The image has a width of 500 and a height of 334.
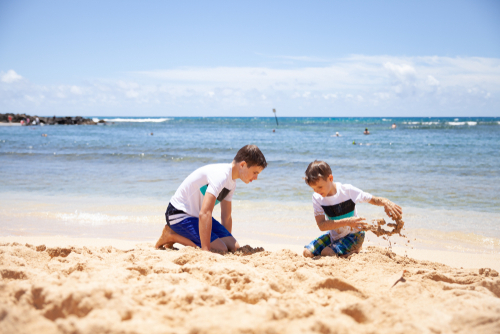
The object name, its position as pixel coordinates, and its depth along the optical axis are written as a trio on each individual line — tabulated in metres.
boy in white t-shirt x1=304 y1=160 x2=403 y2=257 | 3.36
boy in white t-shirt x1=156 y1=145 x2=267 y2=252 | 3.47
